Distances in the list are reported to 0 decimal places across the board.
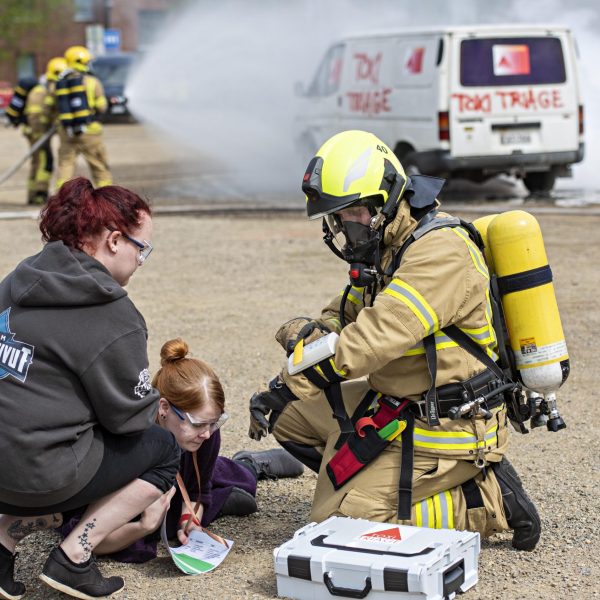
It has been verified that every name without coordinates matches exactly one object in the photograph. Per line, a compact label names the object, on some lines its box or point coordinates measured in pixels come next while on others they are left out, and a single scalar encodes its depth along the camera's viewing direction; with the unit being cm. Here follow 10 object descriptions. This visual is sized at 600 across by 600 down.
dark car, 3152
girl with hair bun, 387
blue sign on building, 4209
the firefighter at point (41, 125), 1389
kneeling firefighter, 366
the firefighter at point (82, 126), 1305
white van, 1237
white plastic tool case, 339
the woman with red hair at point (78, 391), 337
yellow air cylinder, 388
